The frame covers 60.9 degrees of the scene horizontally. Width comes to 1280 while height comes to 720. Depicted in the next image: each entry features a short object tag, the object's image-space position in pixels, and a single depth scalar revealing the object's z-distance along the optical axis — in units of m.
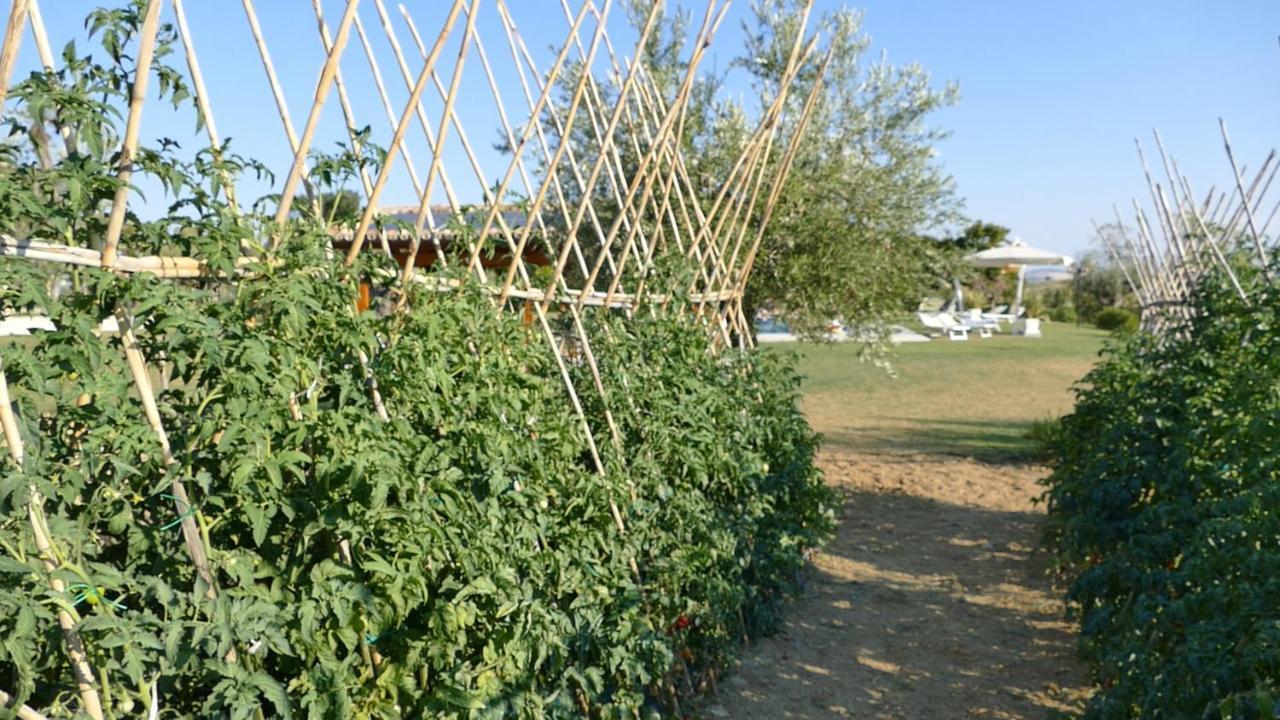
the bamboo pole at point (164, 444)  2.02
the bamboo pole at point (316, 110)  2.32
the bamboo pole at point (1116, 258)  9.61
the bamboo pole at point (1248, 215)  5.61
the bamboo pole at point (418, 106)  3.14
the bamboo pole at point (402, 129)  2.58
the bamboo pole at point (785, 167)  5.92
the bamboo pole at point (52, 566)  1.78
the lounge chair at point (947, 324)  27.53
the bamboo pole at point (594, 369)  3.89
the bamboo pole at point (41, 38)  1.96
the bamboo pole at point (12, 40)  1.76
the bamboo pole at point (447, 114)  2.89
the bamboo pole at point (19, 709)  1.76
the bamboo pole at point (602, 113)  4.06
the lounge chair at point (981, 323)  29.49
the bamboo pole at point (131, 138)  1.99
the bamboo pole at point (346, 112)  2.66
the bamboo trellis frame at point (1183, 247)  5.90
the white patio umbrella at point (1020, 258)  29.14
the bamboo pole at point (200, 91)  2.23
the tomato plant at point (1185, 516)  2.77
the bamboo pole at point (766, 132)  5.46
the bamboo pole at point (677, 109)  4.27
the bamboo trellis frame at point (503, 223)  2.00
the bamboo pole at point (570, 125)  3.37
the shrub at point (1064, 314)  37.72
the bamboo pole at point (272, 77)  2.45
